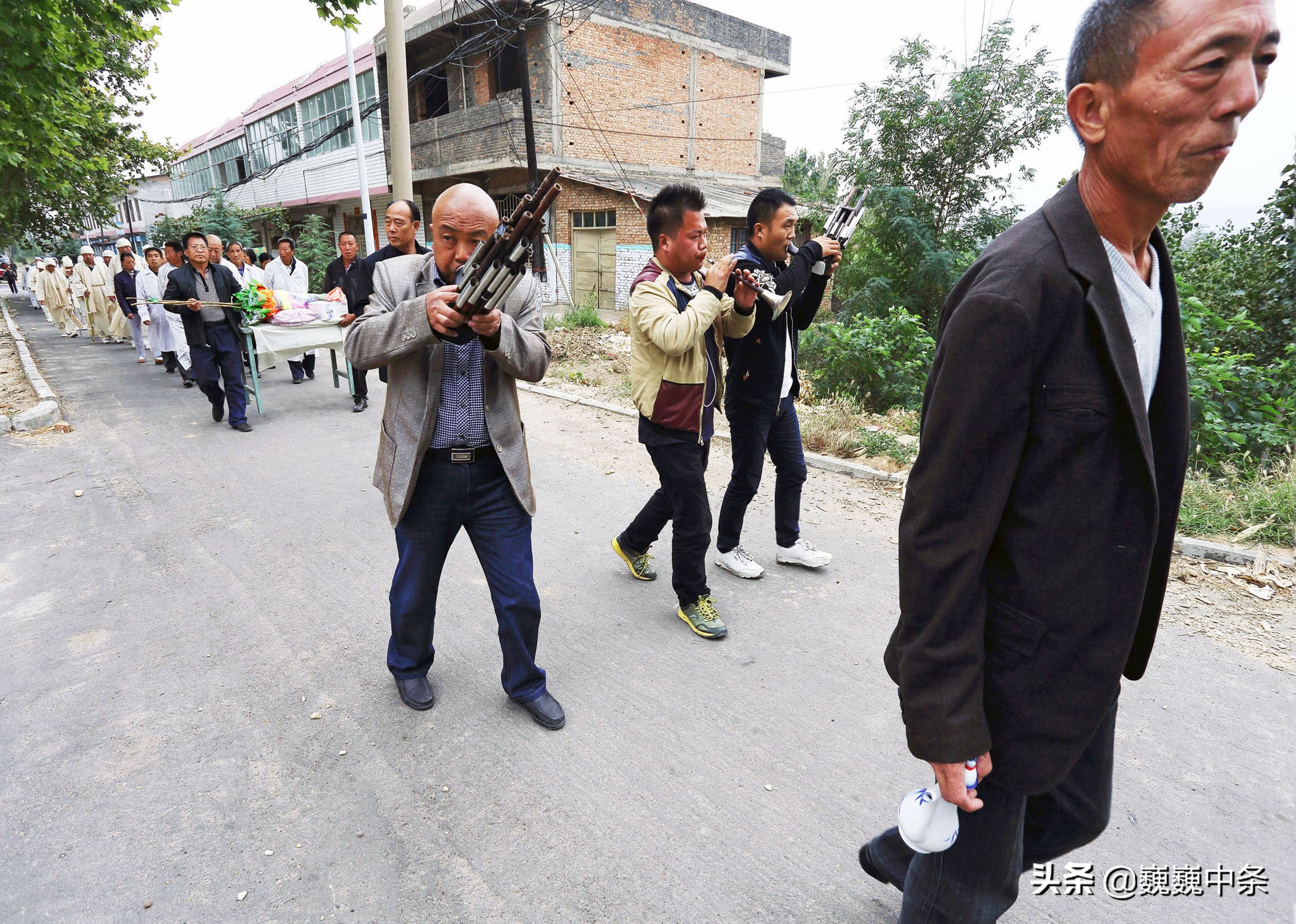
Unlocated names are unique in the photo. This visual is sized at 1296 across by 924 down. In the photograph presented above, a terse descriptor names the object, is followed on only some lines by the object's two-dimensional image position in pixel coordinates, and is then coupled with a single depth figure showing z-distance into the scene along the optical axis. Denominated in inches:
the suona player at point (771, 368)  141.4
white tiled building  900.0
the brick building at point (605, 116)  724.0
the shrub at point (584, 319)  490.3
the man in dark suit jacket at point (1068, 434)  43.8
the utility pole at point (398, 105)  334.6
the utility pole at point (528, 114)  524.7
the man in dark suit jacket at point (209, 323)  284.7
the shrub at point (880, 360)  278.5
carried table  302.4
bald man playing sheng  100.7
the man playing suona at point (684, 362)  123.6
